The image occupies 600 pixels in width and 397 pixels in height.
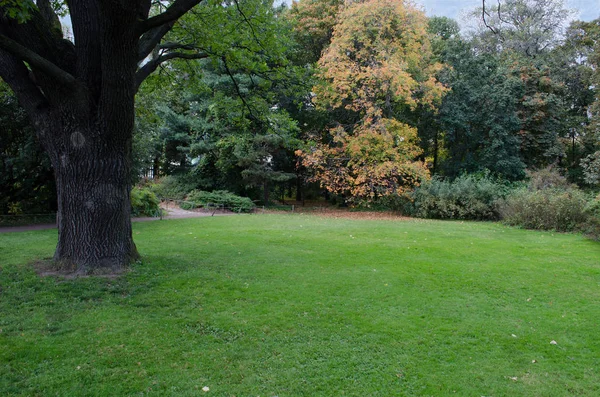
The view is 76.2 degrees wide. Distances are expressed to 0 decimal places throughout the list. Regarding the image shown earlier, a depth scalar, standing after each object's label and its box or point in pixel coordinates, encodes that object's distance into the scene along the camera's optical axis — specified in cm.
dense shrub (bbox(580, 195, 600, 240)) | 1108
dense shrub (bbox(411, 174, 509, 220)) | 1766
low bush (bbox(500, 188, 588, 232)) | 1349
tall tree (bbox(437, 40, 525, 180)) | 2319
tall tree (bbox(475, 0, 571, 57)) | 2598
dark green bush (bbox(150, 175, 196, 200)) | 2344
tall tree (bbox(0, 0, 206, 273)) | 597
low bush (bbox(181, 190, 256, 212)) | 2086
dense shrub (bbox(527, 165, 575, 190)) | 1760
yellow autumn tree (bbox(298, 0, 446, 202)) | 1953
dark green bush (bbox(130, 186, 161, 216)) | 1675
